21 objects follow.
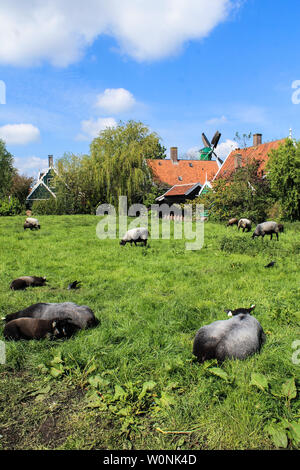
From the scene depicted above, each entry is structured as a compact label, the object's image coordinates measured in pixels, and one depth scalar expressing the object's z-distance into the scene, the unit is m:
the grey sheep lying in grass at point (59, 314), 5.68
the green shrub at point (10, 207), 40.31
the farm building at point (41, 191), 50.66
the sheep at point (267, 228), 16.75
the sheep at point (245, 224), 20.70
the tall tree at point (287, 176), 25.08
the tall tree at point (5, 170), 48.75
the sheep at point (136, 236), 15.53
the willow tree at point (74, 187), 42.22
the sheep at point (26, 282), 8.53
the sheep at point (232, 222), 23.94
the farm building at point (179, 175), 39.44
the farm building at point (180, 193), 38.66
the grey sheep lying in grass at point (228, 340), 4.53
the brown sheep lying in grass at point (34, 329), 5.29
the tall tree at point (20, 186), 53.05
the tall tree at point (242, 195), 27.43
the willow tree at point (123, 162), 37.31
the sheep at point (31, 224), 20.91
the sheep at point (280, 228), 18.22
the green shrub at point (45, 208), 42.16
